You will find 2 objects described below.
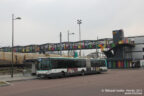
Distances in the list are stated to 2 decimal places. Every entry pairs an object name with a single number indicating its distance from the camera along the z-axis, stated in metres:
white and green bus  25.58
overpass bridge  63.06
